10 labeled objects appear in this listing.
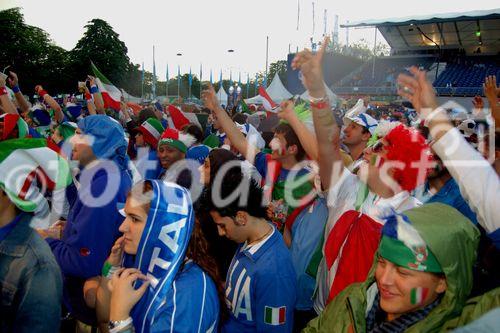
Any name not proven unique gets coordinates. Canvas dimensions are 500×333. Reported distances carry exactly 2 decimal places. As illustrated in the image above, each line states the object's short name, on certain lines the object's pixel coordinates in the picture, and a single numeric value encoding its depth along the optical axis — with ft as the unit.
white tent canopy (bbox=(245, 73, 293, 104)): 86.22
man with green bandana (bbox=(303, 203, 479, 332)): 5.53
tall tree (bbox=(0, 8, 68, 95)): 138.41
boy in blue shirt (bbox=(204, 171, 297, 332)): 7.32
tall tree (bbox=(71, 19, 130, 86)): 158.20
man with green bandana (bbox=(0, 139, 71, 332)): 5.93
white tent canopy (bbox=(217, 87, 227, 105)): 101.40
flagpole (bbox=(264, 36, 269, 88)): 142.82
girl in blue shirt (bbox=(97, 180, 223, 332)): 5.95
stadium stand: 102.53
